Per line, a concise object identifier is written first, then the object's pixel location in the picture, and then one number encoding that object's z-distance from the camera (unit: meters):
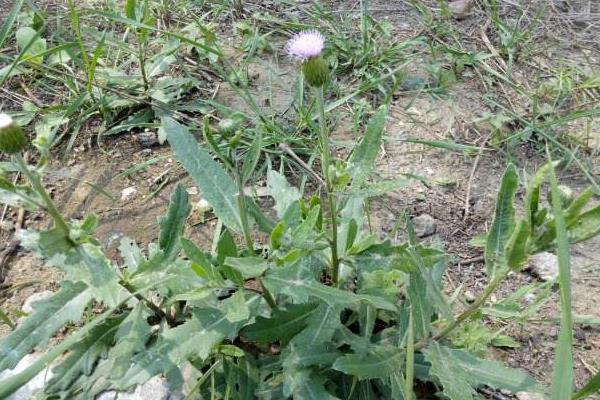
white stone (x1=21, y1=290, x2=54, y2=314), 0.59
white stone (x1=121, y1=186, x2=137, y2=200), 0.68
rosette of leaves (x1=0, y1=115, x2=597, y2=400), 0.47
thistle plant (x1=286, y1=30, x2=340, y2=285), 0.48
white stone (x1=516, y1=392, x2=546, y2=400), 0.56
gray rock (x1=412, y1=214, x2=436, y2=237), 0.66
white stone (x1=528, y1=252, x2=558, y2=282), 0.63
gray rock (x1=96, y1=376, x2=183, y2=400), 0.52
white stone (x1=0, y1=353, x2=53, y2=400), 0.54
